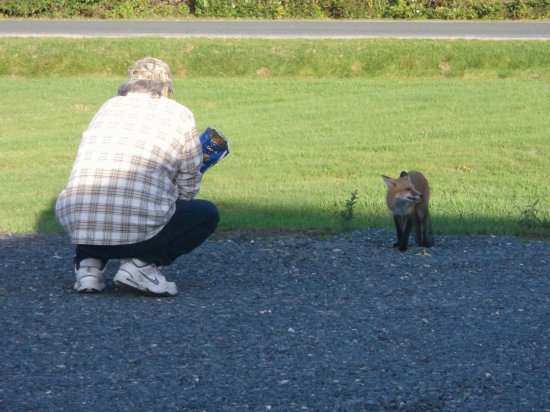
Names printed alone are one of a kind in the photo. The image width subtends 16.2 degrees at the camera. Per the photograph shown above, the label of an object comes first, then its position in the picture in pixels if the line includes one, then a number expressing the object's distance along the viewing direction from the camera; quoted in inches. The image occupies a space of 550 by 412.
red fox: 640.5
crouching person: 495.7
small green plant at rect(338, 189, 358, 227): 724.7
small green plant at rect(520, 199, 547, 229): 718.1
